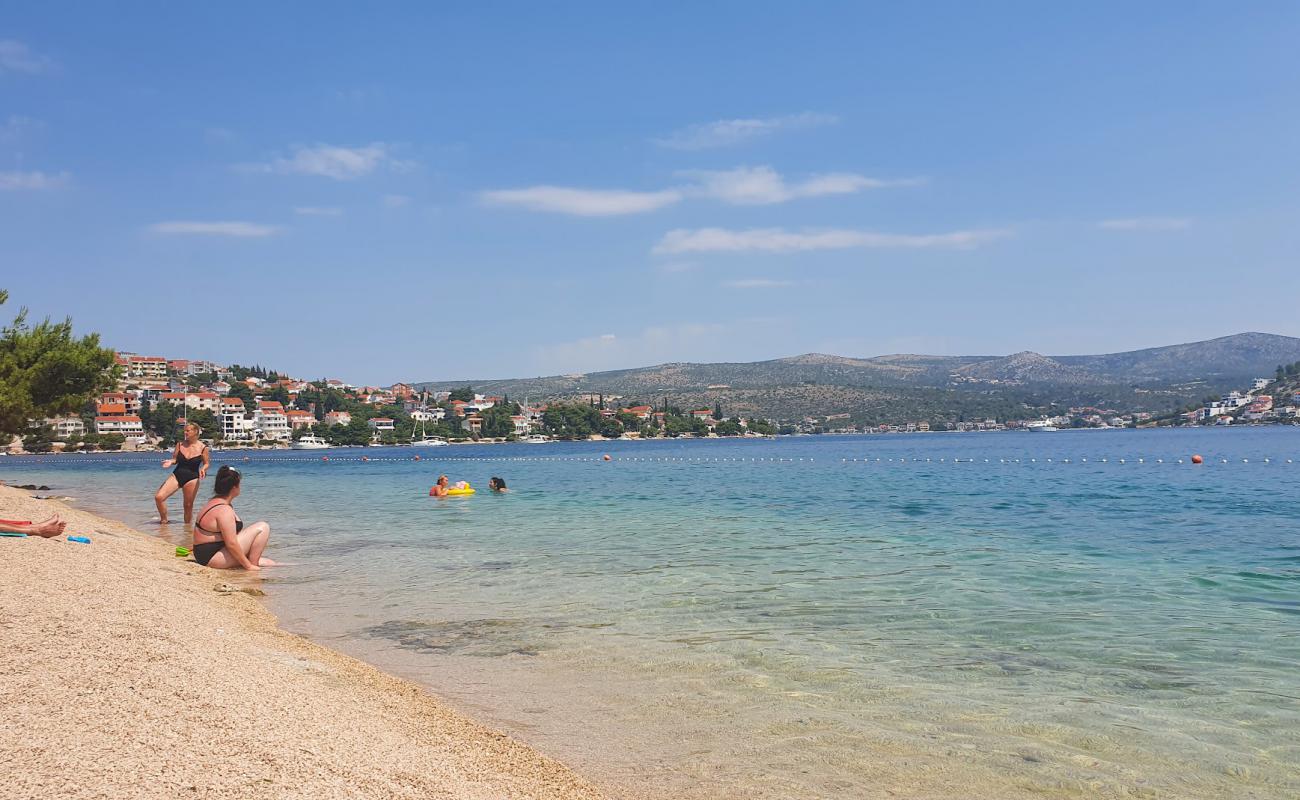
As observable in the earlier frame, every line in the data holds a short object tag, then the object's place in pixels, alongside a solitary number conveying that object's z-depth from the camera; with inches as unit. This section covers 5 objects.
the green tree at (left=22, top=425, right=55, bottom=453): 4269.2
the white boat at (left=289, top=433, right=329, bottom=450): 6225.4
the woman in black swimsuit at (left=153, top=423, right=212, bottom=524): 698.8
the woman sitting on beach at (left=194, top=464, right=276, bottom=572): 509.0
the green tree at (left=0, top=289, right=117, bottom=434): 1086.4
